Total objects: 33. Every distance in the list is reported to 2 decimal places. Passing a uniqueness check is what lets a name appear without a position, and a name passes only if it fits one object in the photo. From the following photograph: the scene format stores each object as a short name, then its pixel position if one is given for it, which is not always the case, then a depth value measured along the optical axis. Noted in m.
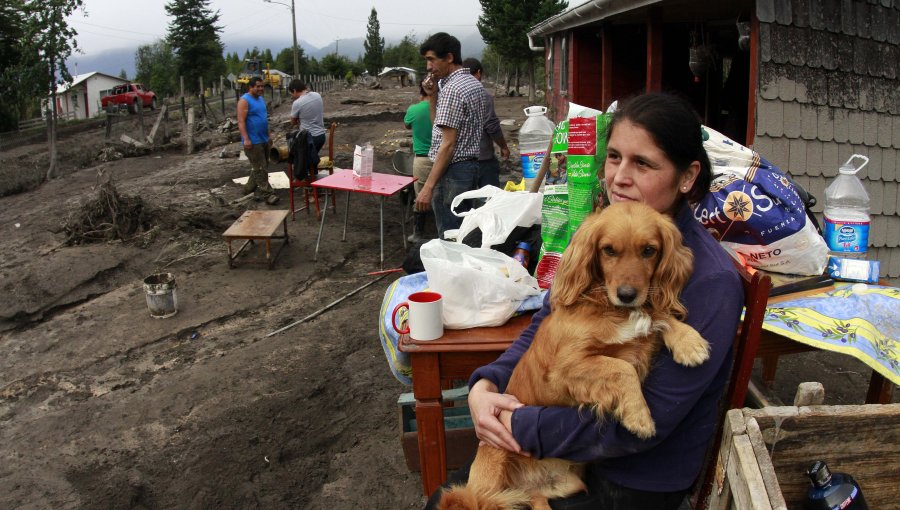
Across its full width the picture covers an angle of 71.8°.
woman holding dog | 1.61
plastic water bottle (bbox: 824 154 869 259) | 2.88
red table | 7.50
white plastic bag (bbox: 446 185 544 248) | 3.35
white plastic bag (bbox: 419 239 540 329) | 2.66
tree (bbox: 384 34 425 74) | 87.04
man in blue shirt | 10.54
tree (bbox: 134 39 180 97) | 61.17
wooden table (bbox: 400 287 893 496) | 2.55
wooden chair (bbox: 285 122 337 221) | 9.71
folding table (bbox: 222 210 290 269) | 7.64
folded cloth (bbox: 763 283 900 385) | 2.30
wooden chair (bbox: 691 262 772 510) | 1.74
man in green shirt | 8.00
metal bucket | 6.48
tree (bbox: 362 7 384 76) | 82.94
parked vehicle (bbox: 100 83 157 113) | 36.68
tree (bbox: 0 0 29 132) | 15.16
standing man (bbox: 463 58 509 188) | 6.49
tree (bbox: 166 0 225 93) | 46.12
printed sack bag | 2.59
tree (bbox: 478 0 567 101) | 33.97
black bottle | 1.59
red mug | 2.54
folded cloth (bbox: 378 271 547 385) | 2.79
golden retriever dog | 1.63
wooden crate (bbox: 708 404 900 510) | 1.56
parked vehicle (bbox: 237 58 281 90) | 39.38
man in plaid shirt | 5.14
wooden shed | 4.38
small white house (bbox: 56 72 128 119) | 60.79
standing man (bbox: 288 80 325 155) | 10.48
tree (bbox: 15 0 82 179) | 14.74
